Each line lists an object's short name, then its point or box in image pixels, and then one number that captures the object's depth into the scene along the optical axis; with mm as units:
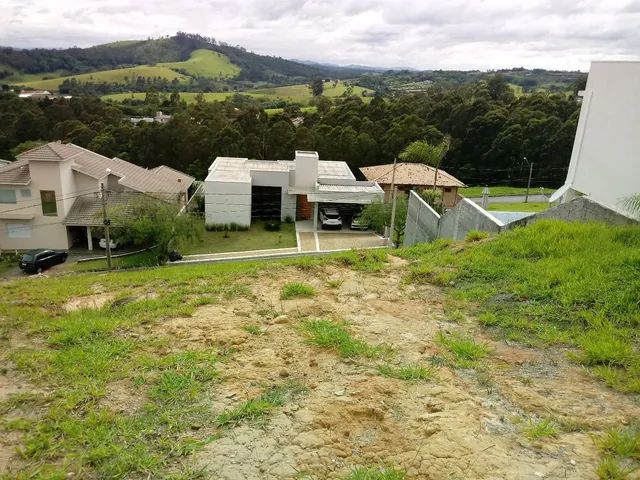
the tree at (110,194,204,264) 22234
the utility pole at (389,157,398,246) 21356
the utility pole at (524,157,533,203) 35781
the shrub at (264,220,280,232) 29141
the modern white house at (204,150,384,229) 28406
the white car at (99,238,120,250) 23656
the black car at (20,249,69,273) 21422
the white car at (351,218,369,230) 27681
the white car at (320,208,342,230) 28594
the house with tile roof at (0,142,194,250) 23922
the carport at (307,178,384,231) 28236
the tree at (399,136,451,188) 24997
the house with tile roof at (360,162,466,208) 33312
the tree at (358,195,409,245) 23891
